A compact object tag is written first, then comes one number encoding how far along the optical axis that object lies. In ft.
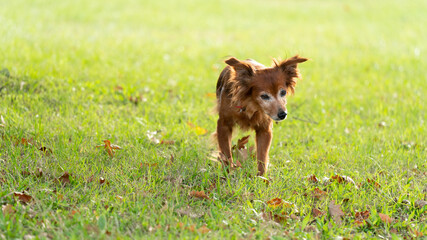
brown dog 29.94
